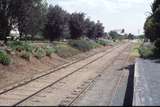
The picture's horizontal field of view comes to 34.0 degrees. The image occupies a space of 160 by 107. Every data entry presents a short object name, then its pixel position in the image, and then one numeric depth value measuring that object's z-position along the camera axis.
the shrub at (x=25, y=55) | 19.77
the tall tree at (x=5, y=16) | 22.56
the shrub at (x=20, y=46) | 20.37
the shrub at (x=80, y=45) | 38.93
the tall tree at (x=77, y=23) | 46.93
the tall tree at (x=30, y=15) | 23.14
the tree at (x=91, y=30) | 61.13
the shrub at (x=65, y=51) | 28.48
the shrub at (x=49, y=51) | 24.80
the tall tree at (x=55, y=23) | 36.60
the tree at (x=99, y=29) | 75.33
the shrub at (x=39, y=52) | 22.13
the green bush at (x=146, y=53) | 31.41
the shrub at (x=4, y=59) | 16.60
